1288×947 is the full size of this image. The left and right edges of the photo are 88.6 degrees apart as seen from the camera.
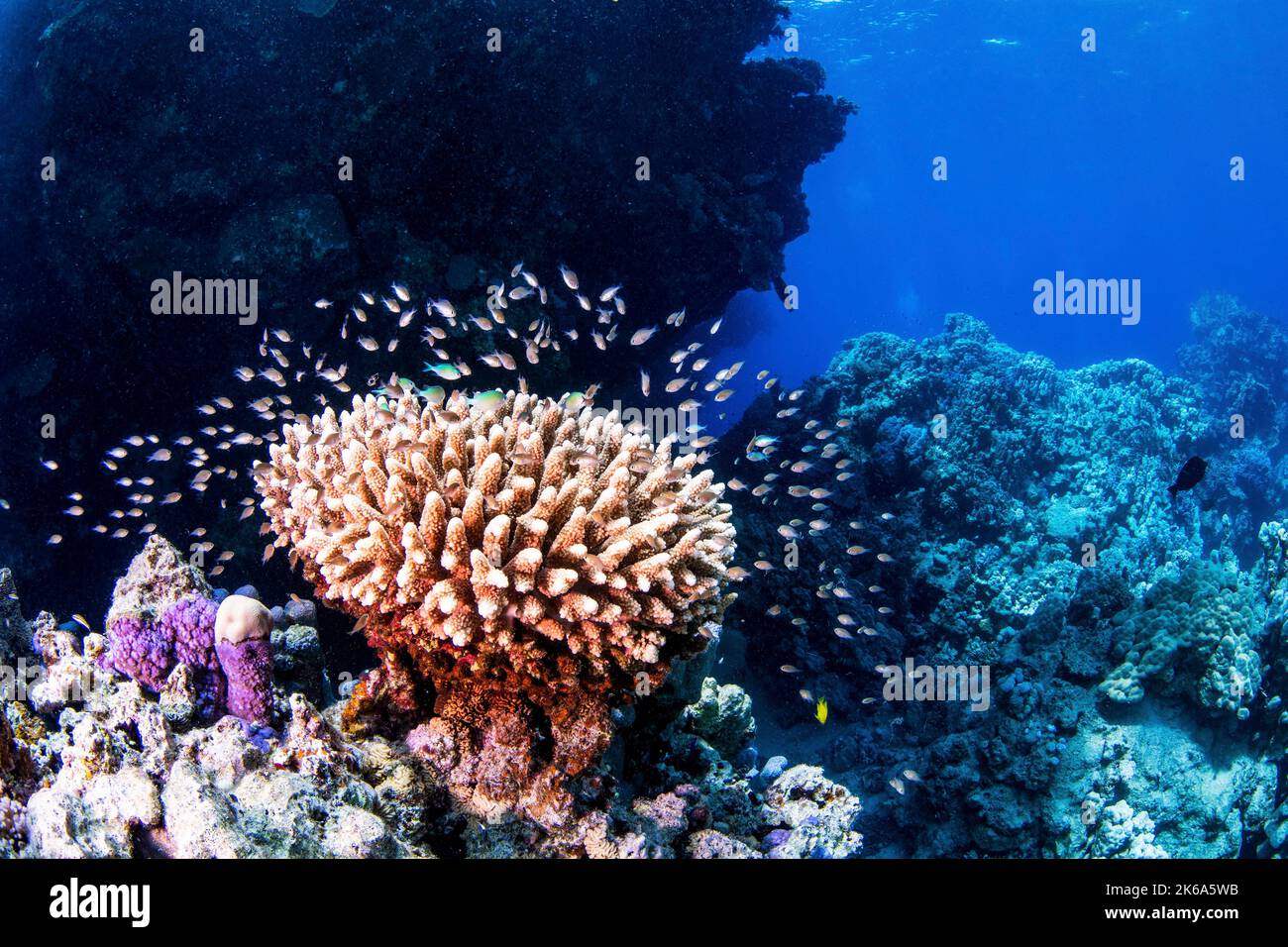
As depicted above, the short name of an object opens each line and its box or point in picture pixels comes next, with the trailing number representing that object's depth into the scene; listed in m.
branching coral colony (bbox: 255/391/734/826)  3.20
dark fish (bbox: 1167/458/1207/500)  8.43
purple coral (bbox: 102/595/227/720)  3.86
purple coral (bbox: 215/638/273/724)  3.71
